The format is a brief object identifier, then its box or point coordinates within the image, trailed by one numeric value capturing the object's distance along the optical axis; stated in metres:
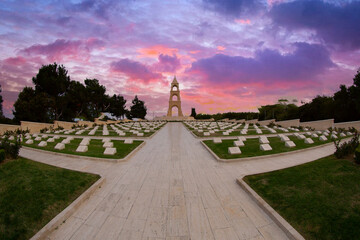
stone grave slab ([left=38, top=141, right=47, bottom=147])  12.45
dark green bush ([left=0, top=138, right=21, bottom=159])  7.31
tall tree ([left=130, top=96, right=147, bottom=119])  67.00
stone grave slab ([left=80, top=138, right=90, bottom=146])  11.19
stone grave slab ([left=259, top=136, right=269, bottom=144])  11.91
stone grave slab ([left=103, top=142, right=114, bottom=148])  11.26
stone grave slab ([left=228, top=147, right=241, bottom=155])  9.45
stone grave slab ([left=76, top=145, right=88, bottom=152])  10.41
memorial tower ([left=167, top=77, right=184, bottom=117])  79.83
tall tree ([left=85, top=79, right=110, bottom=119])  42.72
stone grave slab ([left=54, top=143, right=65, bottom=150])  11.02
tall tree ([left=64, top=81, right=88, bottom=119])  35.94
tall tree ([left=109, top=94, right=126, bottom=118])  52.05
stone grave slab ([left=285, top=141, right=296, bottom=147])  11.20
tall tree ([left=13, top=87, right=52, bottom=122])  27.88
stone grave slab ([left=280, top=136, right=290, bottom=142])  12.49
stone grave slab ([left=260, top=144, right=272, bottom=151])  10.21
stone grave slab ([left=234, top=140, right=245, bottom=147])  11.48
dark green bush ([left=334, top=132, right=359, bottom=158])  7.22
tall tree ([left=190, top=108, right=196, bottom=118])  88.23
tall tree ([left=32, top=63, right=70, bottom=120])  31.03
